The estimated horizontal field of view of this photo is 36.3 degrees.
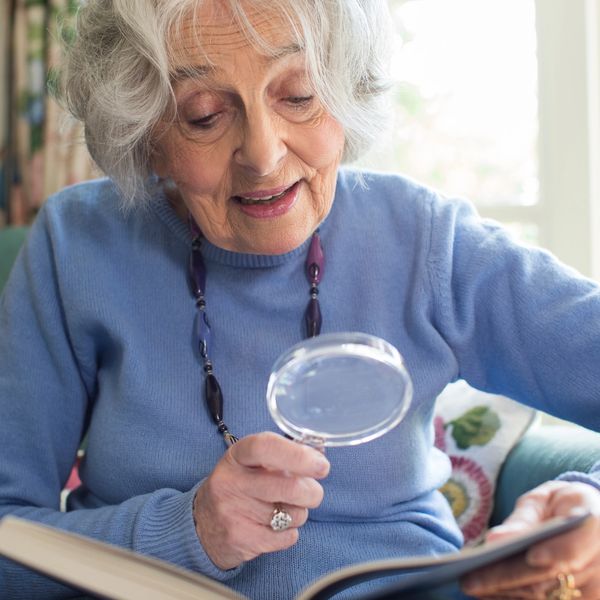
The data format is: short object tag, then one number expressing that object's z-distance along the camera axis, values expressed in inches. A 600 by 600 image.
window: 104.6
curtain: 106.3
